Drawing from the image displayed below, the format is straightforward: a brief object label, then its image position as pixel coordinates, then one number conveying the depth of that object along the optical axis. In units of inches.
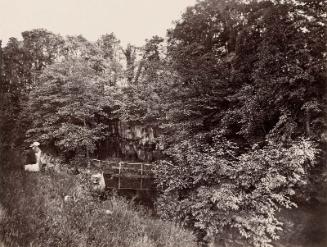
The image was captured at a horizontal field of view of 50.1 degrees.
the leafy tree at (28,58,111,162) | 900.0
